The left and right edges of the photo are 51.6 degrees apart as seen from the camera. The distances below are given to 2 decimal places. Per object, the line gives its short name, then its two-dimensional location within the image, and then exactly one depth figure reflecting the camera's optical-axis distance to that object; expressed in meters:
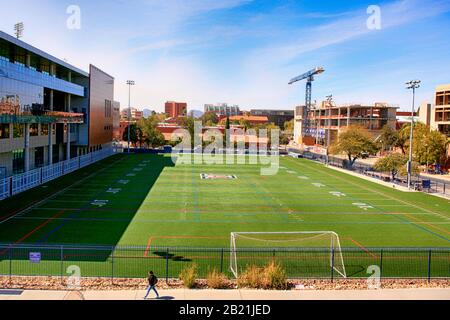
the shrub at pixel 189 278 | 16.53
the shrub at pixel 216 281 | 16.52
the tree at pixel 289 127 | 181.89
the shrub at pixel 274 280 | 16.73
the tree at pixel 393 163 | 49.50
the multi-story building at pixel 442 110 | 72.39
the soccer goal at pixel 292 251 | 19.61
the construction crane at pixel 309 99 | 142.25
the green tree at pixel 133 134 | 97.39
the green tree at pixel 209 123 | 161.01
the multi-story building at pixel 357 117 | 112.25
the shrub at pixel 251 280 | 16.86
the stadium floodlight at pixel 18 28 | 56.08
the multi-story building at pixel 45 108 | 40.91
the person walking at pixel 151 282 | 15.14
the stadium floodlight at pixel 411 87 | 44.75
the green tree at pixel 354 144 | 64.73
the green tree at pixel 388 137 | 95.62
